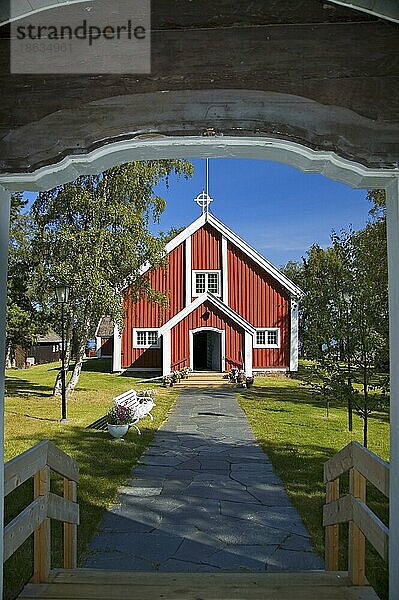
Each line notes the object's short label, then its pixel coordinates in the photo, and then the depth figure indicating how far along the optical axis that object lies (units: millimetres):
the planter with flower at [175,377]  20500
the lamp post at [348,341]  8880
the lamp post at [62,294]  12711
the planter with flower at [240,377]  20688
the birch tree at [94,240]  14758
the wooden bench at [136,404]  11773
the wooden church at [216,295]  23703
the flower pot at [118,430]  10273
